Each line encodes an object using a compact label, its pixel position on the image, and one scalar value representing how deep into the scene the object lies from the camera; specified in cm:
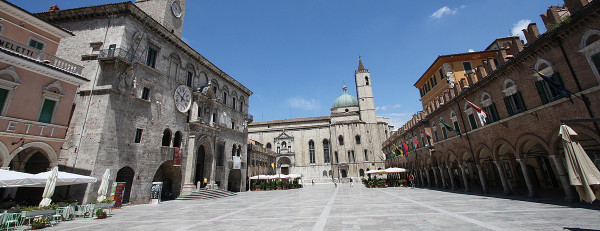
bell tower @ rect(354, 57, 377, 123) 6225
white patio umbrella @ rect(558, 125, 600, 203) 656
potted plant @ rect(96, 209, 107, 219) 1233
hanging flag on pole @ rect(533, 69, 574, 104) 1026
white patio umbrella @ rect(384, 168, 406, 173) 3088
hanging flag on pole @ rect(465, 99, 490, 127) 1534
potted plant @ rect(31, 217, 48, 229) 965
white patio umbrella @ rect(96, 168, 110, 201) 1400
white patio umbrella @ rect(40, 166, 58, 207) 1104
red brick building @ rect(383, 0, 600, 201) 995
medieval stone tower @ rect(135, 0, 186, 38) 2564
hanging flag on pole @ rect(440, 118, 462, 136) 1949
